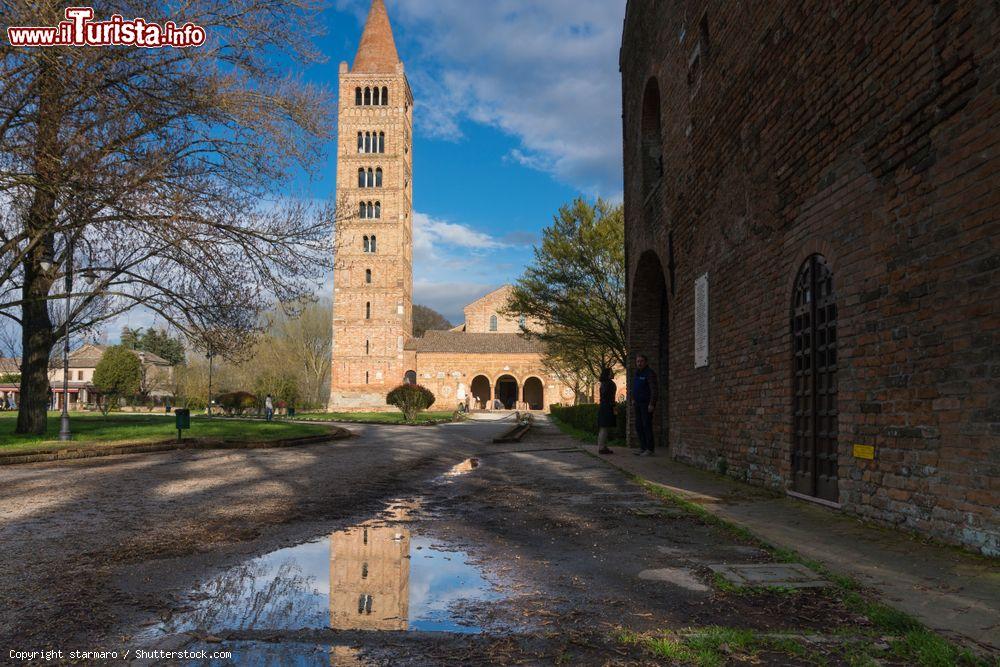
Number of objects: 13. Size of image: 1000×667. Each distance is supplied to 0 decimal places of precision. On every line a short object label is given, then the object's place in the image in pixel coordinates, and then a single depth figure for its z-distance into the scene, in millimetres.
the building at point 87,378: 65250
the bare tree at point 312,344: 54156
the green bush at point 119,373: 54531
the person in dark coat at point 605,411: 13188
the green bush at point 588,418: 18538
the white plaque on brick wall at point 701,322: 9945
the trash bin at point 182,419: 13867
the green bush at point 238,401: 37938
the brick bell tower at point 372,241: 55844
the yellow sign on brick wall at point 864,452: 5350
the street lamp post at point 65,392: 13409
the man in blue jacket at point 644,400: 12422
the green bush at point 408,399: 30797
